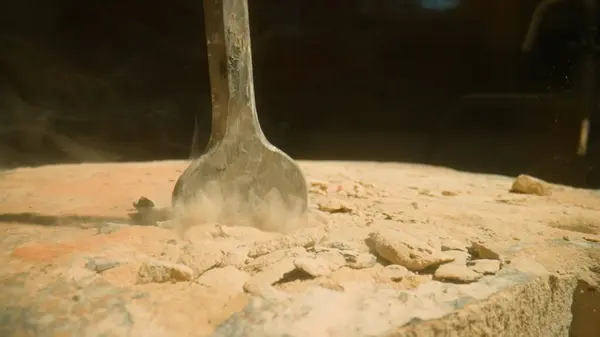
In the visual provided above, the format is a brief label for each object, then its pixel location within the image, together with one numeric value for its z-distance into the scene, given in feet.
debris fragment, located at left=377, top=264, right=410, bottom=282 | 0.91
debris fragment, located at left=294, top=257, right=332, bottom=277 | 0.91
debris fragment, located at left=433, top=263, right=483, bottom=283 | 0.90
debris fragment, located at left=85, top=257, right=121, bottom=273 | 0.92
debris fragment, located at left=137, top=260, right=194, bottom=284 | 0.90
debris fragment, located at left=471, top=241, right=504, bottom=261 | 0.97
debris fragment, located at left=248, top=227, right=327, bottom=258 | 0.96
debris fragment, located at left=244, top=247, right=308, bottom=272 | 0.93
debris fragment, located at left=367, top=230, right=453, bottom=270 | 0.93
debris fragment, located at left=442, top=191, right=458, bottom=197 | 1.30
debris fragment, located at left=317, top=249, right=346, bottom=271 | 0.94
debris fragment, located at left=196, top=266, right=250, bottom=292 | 0.89
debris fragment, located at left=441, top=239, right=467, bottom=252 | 0.98
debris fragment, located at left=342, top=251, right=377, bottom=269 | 0.94
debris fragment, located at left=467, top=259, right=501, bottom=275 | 0.92
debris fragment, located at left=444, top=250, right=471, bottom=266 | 0.95
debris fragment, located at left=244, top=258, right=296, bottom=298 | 0.88
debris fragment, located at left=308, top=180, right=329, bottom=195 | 1.27
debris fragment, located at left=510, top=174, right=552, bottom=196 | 1.32
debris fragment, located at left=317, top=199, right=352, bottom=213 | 1.13
